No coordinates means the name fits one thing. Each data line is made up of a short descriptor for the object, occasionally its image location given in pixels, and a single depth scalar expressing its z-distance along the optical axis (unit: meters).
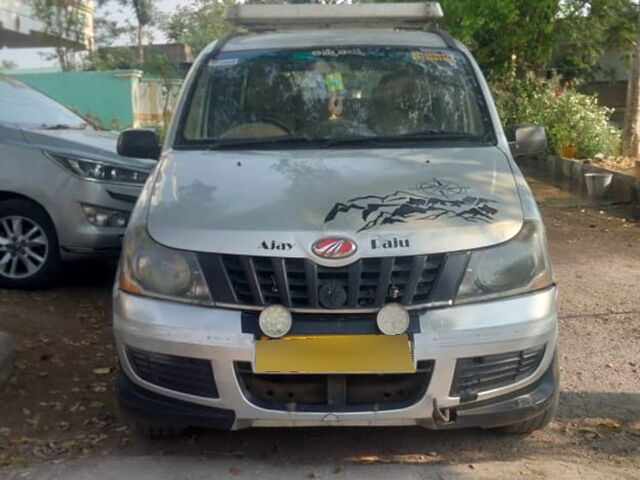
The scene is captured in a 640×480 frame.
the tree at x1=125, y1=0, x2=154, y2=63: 34.62
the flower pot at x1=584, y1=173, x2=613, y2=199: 11.87
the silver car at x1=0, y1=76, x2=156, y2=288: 6.38
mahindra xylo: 3.50
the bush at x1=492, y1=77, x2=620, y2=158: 15.11
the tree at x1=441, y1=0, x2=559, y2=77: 14.91
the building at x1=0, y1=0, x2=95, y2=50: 24.31
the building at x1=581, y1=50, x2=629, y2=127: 24.39
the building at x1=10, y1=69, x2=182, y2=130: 22.30
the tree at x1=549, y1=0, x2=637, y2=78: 16.69
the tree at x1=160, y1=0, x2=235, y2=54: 37.32
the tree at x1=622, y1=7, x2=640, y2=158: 13.83
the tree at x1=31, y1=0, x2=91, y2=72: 26.78
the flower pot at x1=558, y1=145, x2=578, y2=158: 15.12
